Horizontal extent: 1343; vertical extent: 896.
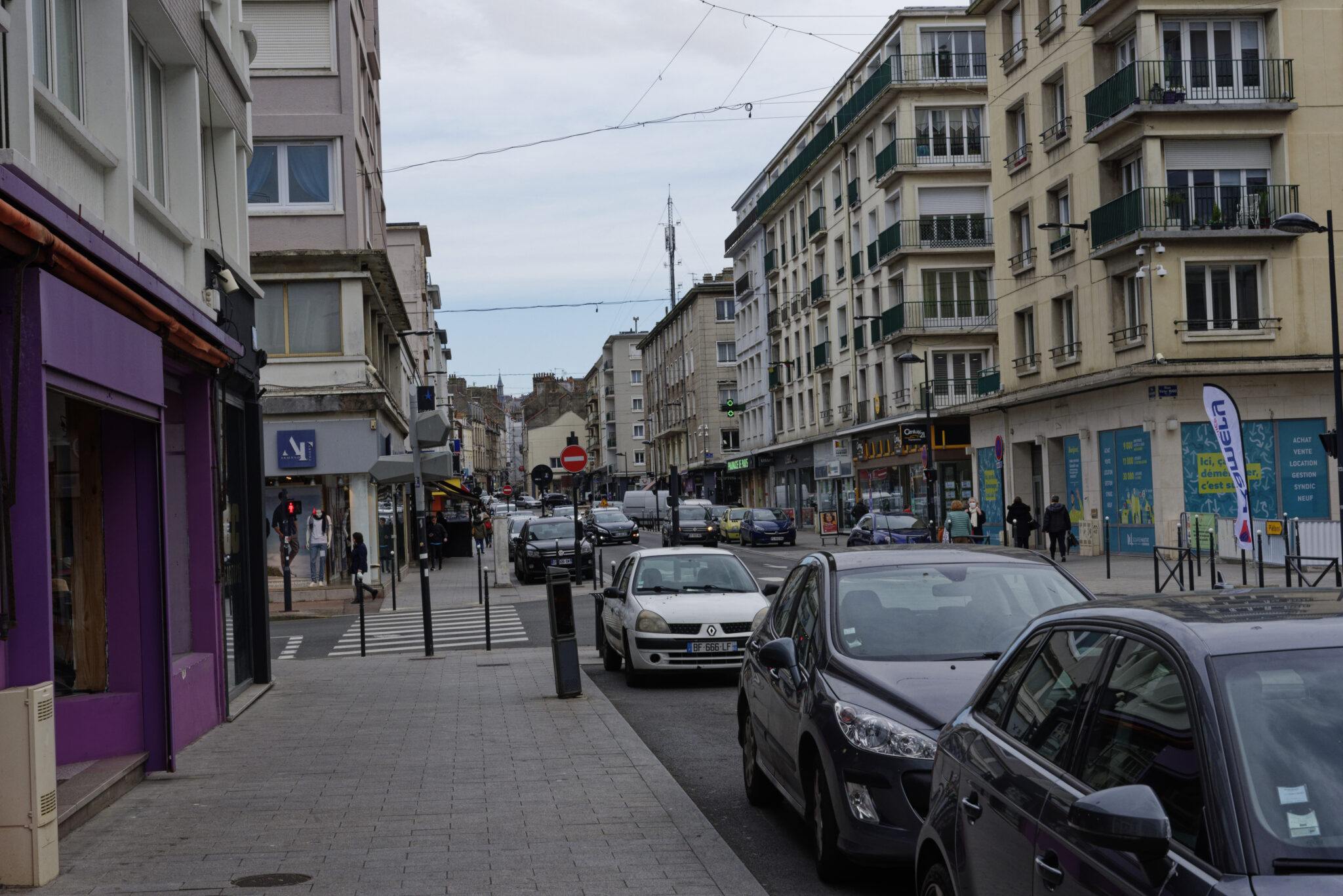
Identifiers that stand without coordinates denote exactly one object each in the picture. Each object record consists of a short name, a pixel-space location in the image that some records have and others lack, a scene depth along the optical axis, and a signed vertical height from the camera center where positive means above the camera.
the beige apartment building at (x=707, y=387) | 95.12 +6.95
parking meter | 13.47 -1.38
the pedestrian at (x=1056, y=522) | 34.25 -1.25
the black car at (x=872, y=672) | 6.09 -0.95
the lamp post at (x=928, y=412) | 42.00 +2.00
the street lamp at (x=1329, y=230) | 22.86 +3.84
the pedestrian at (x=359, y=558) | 32.25 -1.33
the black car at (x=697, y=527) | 54.57 -1.59
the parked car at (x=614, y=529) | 53.81 -1.50
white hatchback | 14.27 -1.28
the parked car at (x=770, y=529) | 52.47 -1.71
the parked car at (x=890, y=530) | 40.66 -1.52
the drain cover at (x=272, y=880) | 6.52 -1.76
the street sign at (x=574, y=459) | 26.89 +0.64
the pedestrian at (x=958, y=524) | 35.56 -1.25
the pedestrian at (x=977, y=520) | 40.53 -1.35
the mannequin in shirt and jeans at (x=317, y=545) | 32.22 -1.00
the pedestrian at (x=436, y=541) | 49.03 -1.52
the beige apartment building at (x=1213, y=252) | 32.62 +5.00
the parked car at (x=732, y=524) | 58.22 -1.62
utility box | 6.39 -1.27
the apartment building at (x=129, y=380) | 6.89 +0.86
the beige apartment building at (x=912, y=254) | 52.72 +8.65
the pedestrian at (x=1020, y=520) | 36.88 -1.24
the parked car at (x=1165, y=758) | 2.94 -0.70
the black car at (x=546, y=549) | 36.47 -1.47
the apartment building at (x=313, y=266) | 33.62 +5.66
